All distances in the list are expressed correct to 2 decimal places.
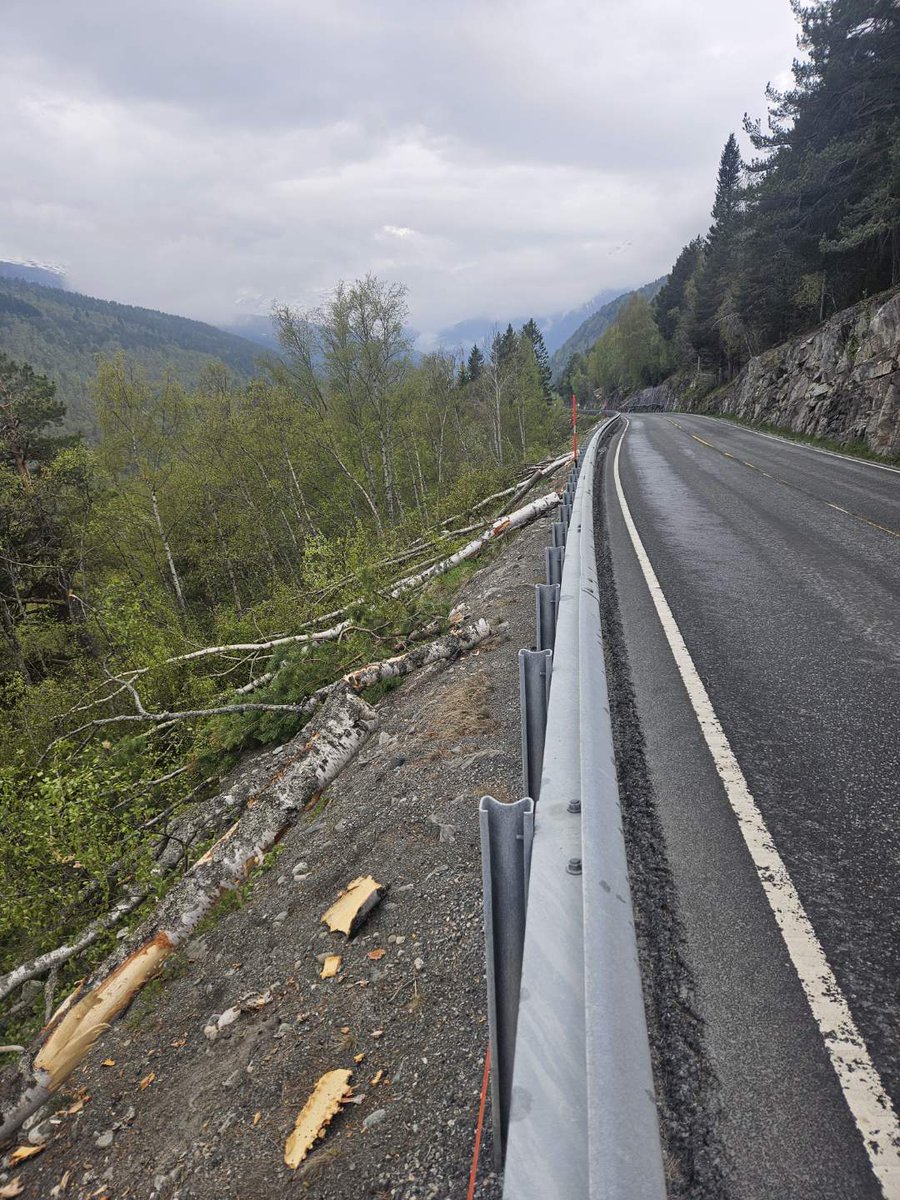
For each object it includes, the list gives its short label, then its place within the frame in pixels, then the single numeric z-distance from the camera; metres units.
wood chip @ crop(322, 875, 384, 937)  3.12
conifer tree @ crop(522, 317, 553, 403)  76.62
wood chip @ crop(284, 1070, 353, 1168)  2.15
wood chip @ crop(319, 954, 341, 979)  2.90
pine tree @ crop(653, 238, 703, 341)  67.00
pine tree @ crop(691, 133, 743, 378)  46.00
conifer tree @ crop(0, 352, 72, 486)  16.66
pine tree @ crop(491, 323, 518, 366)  60.79
